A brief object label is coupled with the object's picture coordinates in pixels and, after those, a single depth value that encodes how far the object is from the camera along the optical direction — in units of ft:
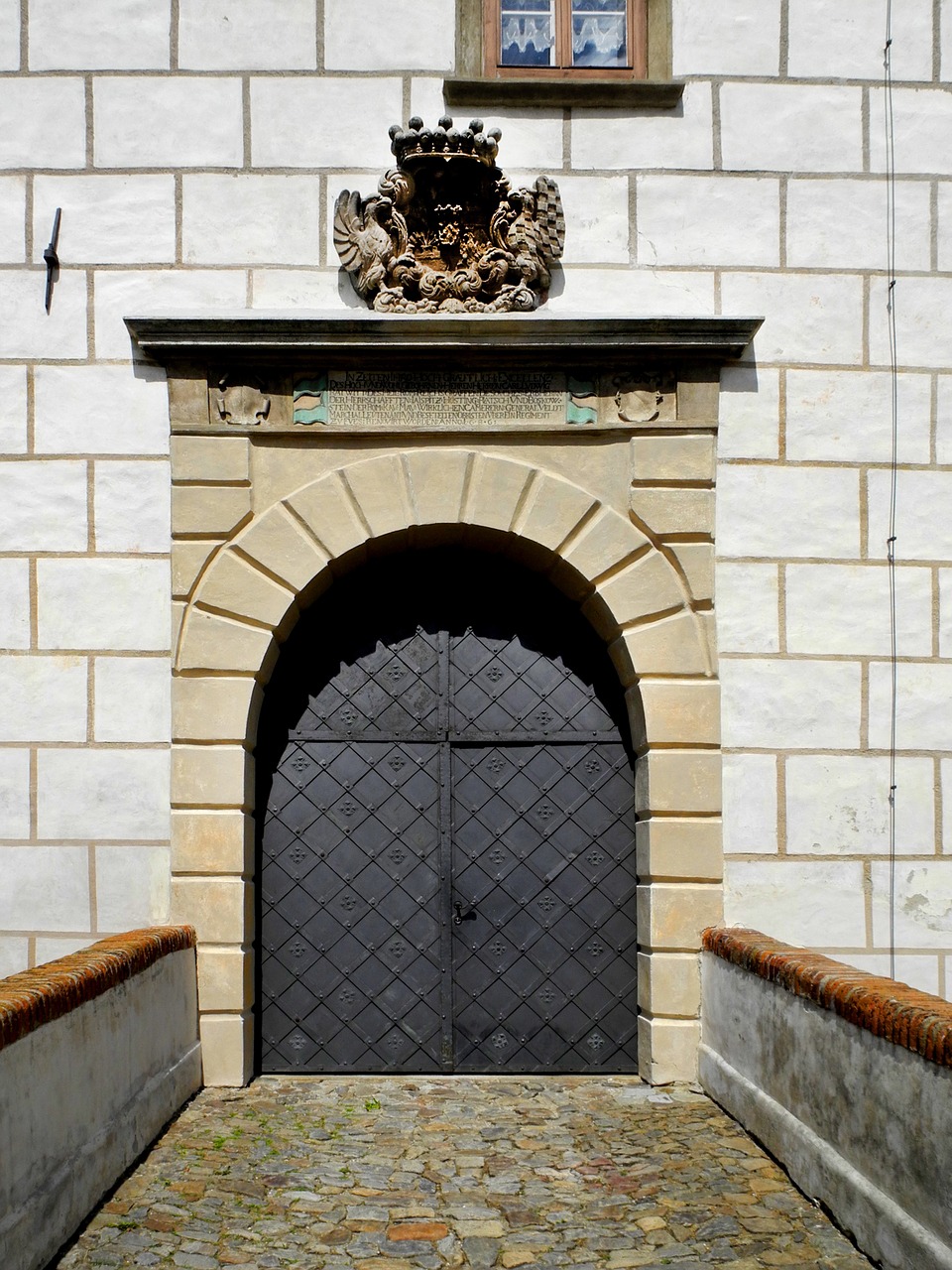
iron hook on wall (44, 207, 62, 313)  21.08
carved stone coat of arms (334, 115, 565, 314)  20.86
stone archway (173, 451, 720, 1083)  20.38
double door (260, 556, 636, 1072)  21.53
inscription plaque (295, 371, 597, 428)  21.12
